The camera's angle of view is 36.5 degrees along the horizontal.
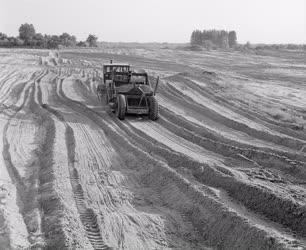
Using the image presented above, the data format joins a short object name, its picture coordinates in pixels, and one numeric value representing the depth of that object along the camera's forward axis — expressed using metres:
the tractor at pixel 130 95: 15.90
